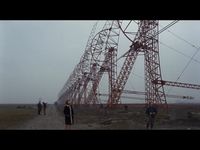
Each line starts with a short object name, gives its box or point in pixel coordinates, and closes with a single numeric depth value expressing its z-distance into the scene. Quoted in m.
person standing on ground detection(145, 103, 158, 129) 9.41
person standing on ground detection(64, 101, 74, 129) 7.48
